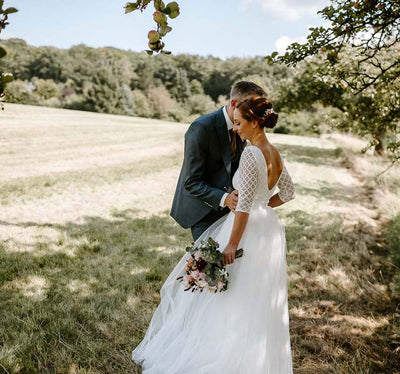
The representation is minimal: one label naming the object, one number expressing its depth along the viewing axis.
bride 2.49
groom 2.89
